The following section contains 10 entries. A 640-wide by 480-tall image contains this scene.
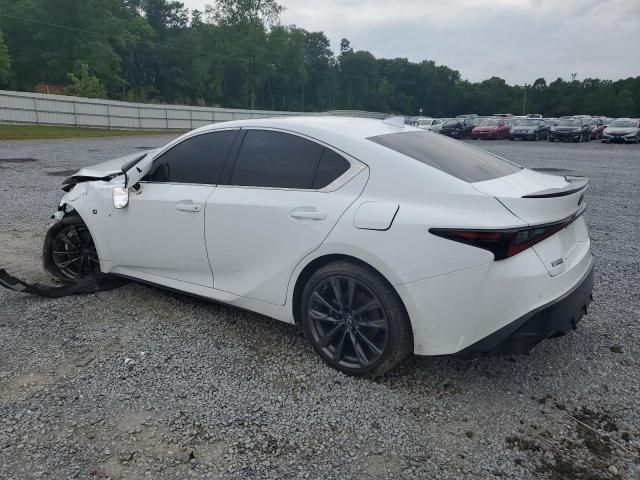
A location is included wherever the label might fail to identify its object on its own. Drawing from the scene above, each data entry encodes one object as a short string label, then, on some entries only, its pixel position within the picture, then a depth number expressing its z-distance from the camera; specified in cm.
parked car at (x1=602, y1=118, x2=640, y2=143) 2952
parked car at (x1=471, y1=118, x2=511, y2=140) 3512
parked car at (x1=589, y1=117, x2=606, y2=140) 3512
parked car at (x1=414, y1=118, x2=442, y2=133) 3397
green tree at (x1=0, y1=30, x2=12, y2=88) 4884
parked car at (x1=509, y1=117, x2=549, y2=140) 3425
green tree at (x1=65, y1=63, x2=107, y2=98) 4447
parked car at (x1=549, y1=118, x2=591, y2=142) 3212
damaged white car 275
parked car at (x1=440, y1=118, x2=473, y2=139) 3650
